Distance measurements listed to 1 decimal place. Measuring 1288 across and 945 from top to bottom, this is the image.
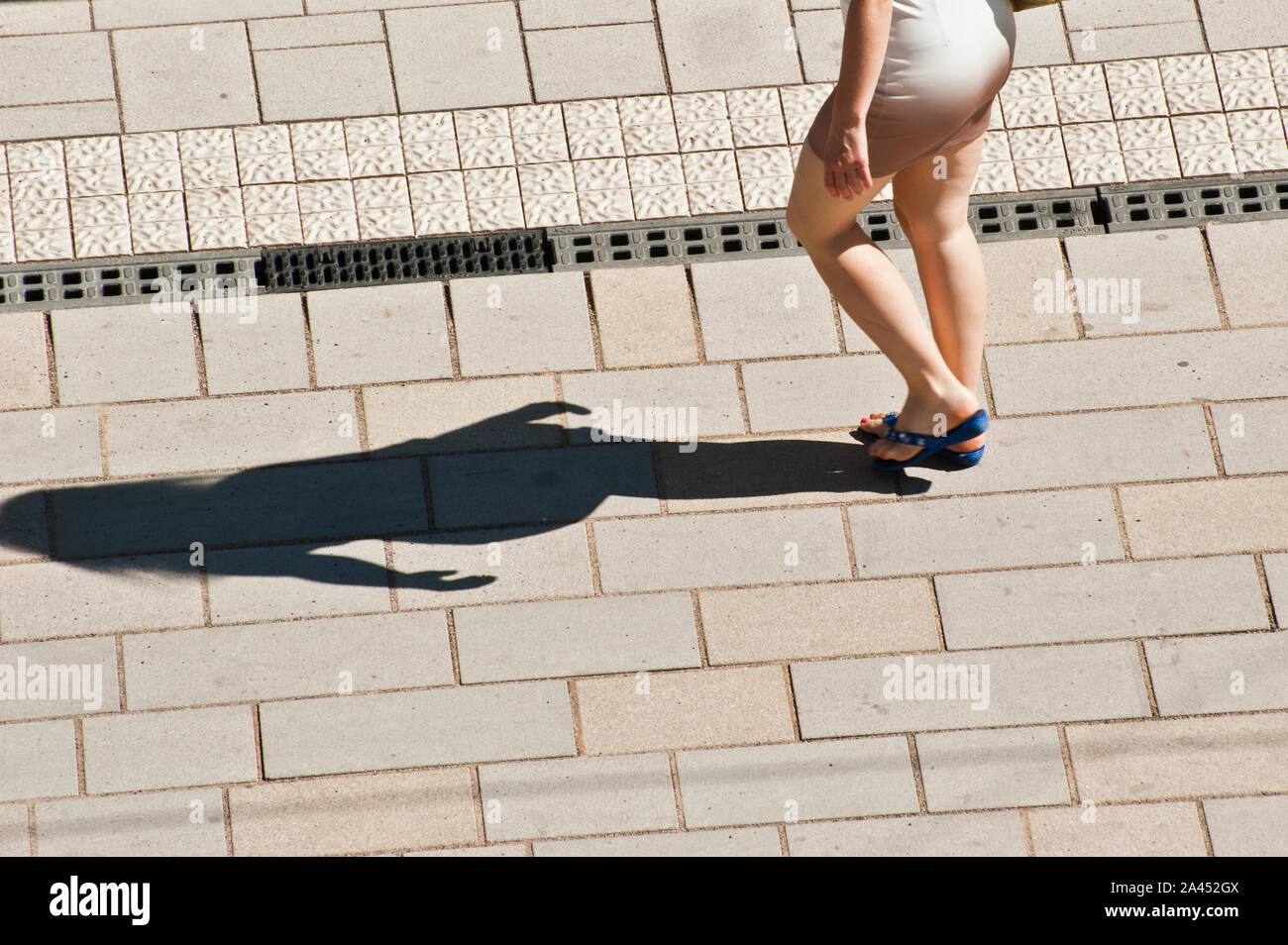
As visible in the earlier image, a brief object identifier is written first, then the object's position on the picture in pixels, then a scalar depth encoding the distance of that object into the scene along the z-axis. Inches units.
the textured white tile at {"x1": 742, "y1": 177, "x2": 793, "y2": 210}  189.0
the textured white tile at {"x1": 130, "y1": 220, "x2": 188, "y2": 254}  181.2
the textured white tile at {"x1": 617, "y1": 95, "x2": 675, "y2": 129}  194.1
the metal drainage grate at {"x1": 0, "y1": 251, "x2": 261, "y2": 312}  176.7
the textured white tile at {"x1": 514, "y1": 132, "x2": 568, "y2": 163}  190.5
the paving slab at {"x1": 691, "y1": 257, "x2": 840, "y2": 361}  178.9
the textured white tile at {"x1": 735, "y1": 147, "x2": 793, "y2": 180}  191.5
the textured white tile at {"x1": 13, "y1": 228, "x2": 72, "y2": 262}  179.3
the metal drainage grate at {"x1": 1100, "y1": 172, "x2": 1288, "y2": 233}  189.5
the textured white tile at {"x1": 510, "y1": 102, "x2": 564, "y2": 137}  192.2
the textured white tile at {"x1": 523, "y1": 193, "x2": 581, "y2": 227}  186.2
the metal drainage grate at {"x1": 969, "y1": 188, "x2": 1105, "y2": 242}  188.9
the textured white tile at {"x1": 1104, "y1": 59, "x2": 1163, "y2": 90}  199.6
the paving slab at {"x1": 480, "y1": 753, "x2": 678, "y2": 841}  153.7
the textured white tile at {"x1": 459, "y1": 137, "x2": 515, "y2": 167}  189.8
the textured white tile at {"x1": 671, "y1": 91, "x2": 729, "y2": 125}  194.7
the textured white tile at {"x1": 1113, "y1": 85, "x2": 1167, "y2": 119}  197.5
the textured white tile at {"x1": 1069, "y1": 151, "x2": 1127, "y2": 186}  192.7
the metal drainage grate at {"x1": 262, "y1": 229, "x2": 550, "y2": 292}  180.2
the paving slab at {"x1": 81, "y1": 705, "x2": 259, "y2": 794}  153.4
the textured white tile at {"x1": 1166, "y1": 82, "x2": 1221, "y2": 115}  198.2
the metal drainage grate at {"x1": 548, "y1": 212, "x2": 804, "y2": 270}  184.2
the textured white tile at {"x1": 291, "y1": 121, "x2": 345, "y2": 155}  189.0
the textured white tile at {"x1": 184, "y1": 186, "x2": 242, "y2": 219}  183.9
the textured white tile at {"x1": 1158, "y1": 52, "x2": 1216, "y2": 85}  200.2
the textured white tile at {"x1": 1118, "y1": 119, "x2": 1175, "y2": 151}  195.6
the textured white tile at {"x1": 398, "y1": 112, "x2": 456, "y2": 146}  190.9
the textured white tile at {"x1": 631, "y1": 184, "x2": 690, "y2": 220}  187.8
